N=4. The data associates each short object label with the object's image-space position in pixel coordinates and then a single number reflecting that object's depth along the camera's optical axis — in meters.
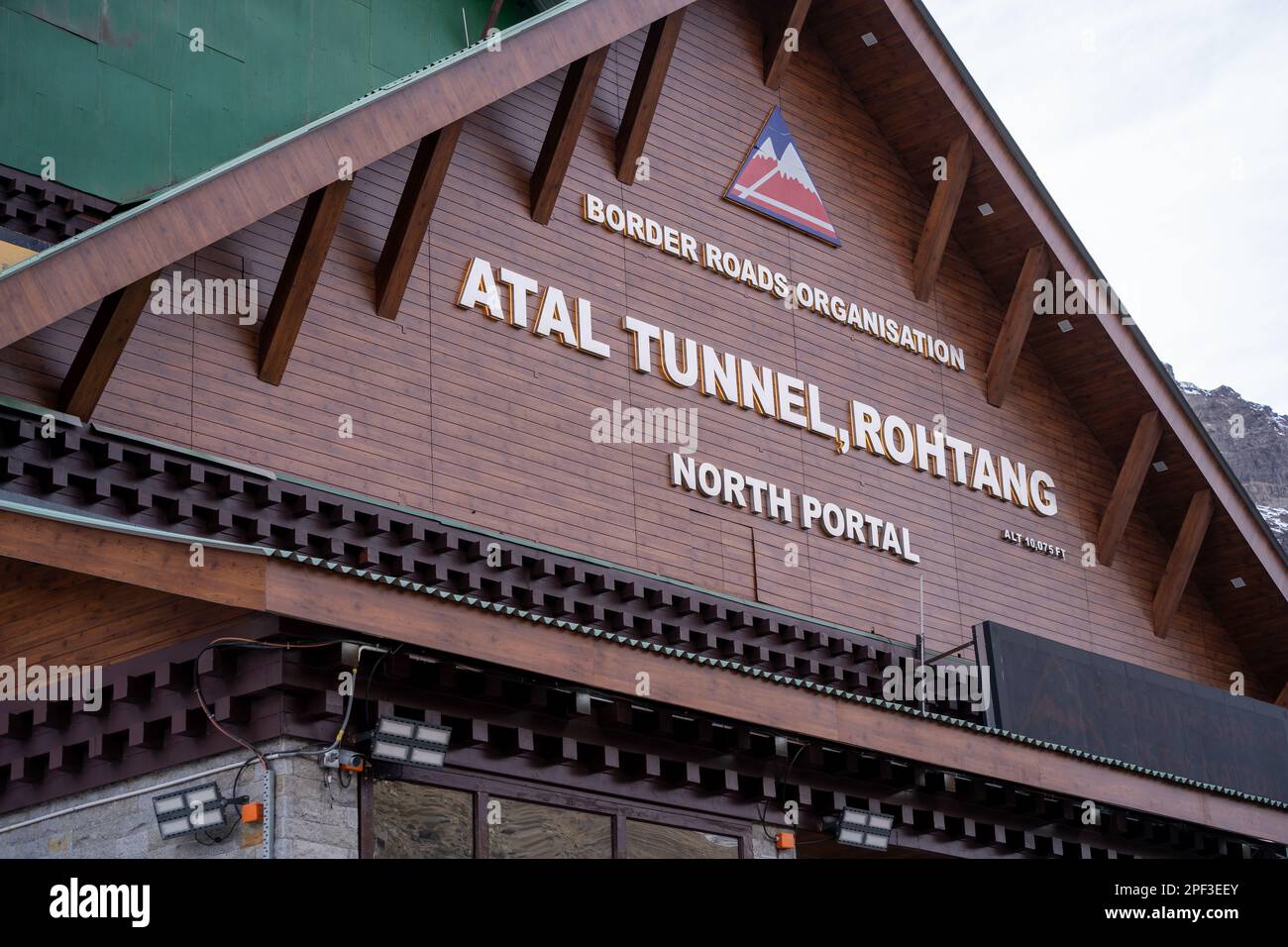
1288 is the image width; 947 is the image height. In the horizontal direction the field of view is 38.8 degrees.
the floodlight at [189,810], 13.27
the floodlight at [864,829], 16.86
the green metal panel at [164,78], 18.92
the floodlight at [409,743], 13.51
